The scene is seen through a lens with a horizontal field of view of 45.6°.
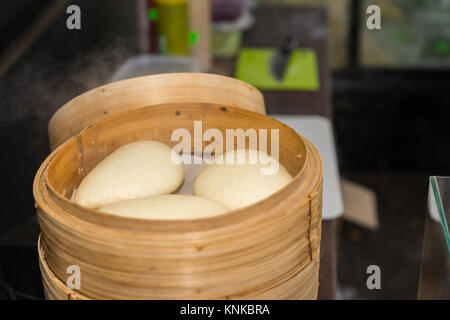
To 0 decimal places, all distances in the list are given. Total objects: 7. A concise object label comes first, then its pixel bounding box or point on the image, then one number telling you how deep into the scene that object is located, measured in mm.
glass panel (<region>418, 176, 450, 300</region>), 713
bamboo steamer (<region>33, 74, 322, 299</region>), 518
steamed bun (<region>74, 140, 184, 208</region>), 662
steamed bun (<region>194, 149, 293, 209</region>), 655
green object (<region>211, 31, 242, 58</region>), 2420
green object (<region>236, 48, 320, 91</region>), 2172
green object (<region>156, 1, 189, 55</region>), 1865
